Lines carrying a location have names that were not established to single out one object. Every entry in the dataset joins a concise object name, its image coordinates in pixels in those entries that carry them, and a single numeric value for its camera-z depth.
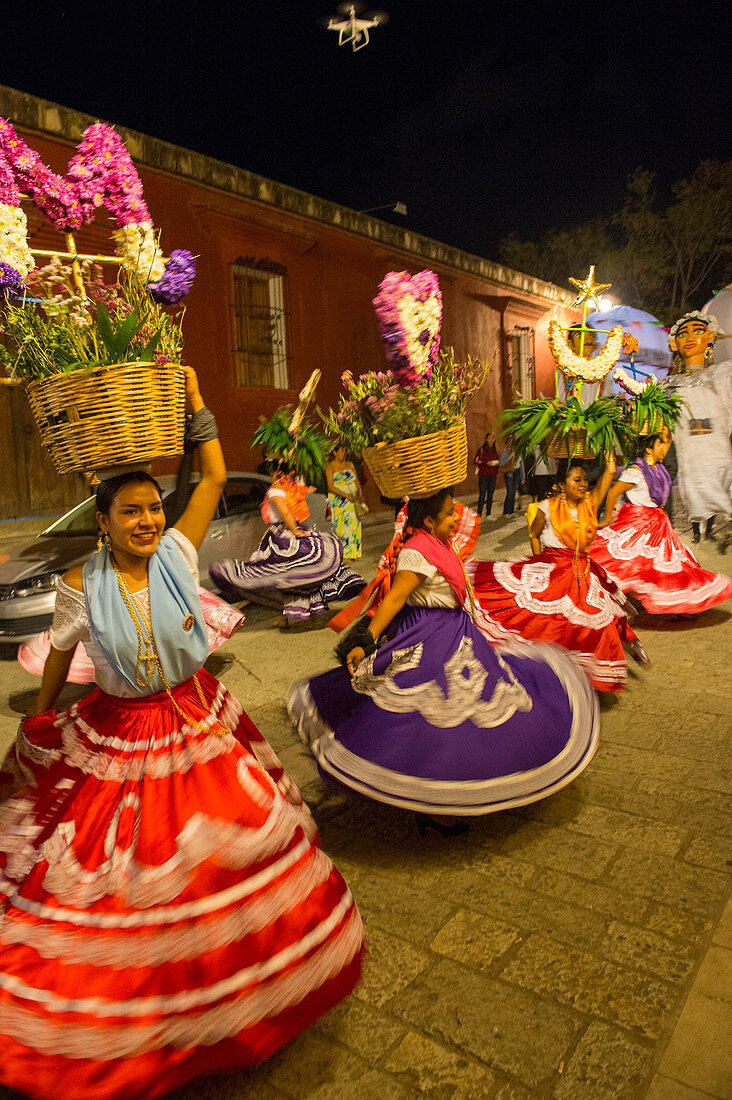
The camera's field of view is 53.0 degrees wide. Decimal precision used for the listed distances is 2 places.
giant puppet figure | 9.42
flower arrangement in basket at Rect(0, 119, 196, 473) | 2.16
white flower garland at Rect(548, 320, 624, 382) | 5.50
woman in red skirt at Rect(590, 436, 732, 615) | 6.75
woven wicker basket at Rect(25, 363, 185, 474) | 2.13
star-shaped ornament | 5.78
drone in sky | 14.02
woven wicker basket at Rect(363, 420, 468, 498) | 3.37
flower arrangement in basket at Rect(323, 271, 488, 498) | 3.33
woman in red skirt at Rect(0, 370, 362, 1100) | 1.86
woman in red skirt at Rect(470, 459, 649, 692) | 5.01
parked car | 6.47
